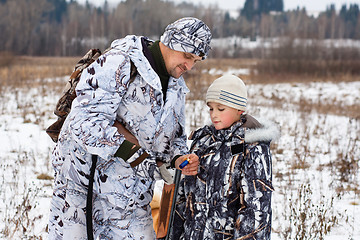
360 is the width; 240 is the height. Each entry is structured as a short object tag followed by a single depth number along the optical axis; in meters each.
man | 3.43
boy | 3.61
